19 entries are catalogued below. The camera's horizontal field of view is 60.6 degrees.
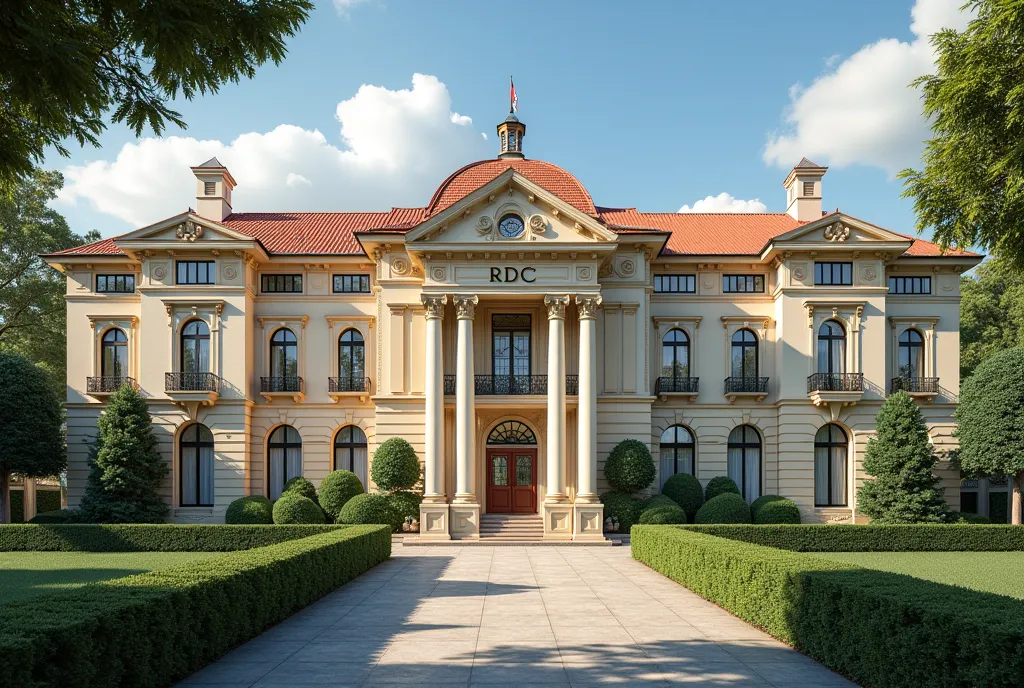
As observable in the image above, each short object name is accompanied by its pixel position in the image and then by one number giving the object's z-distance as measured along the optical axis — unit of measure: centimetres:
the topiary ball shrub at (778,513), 2920
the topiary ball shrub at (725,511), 2839
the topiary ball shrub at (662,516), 2753
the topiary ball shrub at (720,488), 3086
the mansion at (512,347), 2948
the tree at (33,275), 3750
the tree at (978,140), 1553
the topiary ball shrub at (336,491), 2947
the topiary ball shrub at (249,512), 2933
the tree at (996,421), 2864
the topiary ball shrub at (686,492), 3052
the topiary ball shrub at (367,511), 2789
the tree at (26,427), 2916
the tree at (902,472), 2825
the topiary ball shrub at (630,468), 2925
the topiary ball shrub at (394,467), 2908
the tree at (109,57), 830
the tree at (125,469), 2911
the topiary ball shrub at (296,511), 2833
